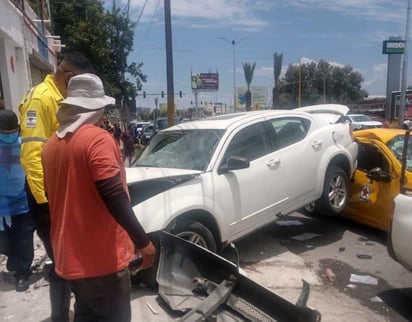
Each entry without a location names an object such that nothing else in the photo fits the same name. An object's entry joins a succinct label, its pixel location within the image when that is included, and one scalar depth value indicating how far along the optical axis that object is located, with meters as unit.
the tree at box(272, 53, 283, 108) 59.90
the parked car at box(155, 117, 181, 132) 37.68
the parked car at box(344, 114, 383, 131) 22.69
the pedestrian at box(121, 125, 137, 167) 16.80
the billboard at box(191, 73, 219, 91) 45.30
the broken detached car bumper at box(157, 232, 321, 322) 3.19
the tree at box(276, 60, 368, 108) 70.75
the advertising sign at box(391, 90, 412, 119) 30.89
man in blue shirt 4.34
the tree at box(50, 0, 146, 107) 25.30
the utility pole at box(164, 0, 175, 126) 11.53
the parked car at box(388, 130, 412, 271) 3.73
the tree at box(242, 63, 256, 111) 59.16
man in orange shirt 2.02
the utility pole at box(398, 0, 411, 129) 23.52
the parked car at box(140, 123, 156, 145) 35.74
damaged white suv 4.27
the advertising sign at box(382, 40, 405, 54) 34.47
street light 57.69
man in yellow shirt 3.21
